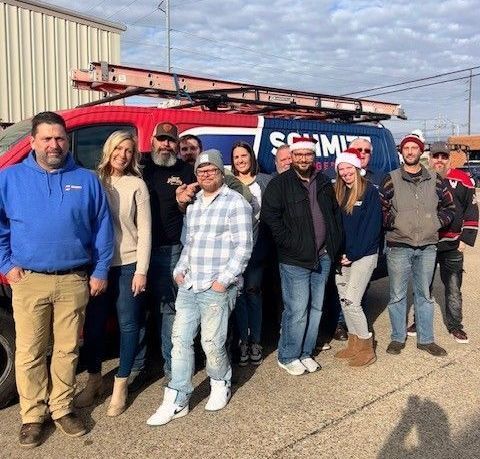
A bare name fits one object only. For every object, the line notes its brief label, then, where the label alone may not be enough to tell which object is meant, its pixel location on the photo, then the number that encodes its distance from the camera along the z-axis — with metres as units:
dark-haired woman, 4.13
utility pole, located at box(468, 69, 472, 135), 68.36
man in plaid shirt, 3.37
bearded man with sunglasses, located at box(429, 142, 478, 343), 4.86
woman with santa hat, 4.18
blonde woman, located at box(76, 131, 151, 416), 3.39
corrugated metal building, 10.05
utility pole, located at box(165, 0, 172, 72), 27.03
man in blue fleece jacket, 3.03
